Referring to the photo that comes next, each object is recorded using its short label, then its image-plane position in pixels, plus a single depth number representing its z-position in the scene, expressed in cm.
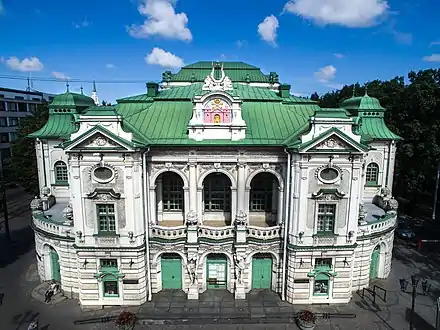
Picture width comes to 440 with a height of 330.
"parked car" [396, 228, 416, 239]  3856
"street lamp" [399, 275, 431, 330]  2056
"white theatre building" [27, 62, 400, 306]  2347
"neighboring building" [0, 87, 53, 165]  6925
